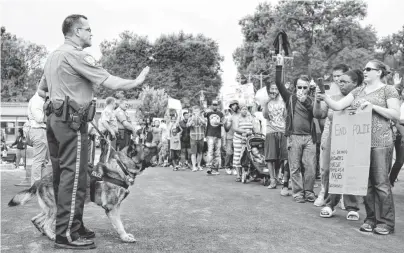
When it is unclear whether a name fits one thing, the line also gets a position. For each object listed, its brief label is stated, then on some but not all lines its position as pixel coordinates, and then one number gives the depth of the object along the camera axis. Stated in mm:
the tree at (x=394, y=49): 42512
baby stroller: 10586
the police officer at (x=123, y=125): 11289
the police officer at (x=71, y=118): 4395
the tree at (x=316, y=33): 44156
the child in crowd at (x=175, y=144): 16031
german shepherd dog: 4719
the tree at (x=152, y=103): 62531
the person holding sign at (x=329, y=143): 6434
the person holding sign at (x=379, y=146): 5461
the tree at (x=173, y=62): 66625
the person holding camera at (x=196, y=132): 14656
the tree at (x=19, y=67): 55188
